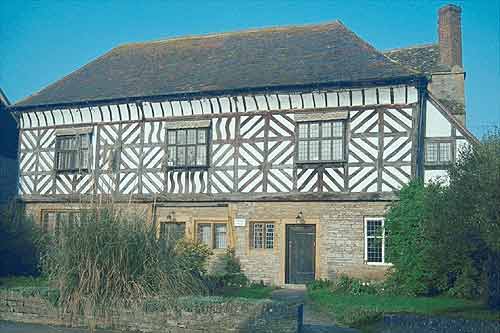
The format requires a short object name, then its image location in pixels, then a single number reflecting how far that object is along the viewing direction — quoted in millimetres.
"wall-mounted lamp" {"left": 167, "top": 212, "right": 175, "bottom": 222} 17641
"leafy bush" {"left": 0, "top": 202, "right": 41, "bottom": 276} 14734
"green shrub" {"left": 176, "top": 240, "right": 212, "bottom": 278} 14917
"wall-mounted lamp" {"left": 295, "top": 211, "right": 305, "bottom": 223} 16016
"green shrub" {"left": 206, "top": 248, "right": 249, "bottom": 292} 15988
